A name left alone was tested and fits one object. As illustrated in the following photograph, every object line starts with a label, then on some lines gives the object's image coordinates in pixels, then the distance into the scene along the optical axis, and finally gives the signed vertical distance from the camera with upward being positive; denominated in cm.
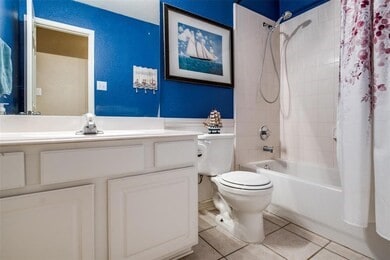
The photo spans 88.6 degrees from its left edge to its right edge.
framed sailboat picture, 162 +69
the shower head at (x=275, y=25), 205 +112
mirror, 108 +47
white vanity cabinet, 72 -30
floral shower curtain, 94 +8
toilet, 126 -40
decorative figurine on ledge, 169 +4
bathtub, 117 -59
